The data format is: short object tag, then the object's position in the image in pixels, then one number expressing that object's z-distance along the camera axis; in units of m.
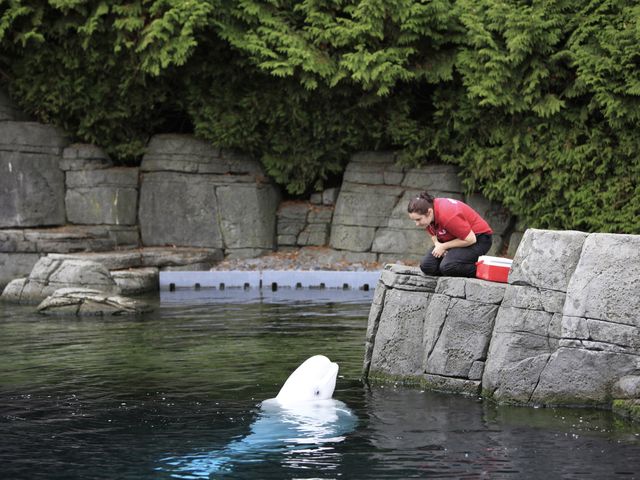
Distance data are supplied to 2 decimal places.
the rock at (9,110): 22.97
